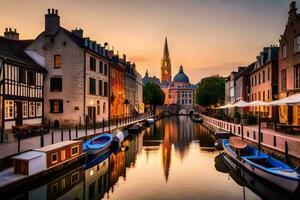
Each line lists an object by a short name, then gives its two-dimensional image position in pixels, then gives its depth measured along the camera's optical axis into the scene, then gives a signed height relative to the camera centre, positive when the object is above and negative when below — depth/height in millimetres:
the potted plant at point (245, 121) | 38625 -2358
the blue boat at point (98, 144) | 23714 -3630
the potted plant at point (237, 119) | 40562 -2204
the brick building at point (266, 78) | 41281 +3953
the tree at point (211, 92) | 92125 +3730
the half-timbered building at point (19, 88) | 28016 +1697
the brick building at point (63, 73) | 37375 +3988
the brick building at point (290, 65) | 31766 +4493
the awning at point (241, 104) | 34812 -71
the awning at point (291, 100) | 18566 +227
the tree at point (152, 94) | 103150 +3384
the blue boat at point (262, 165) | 13656 -3551
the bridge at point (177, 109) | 160375 -3512
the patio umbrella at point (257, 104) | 27666 -55
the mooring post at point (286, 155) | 17261 -3103
